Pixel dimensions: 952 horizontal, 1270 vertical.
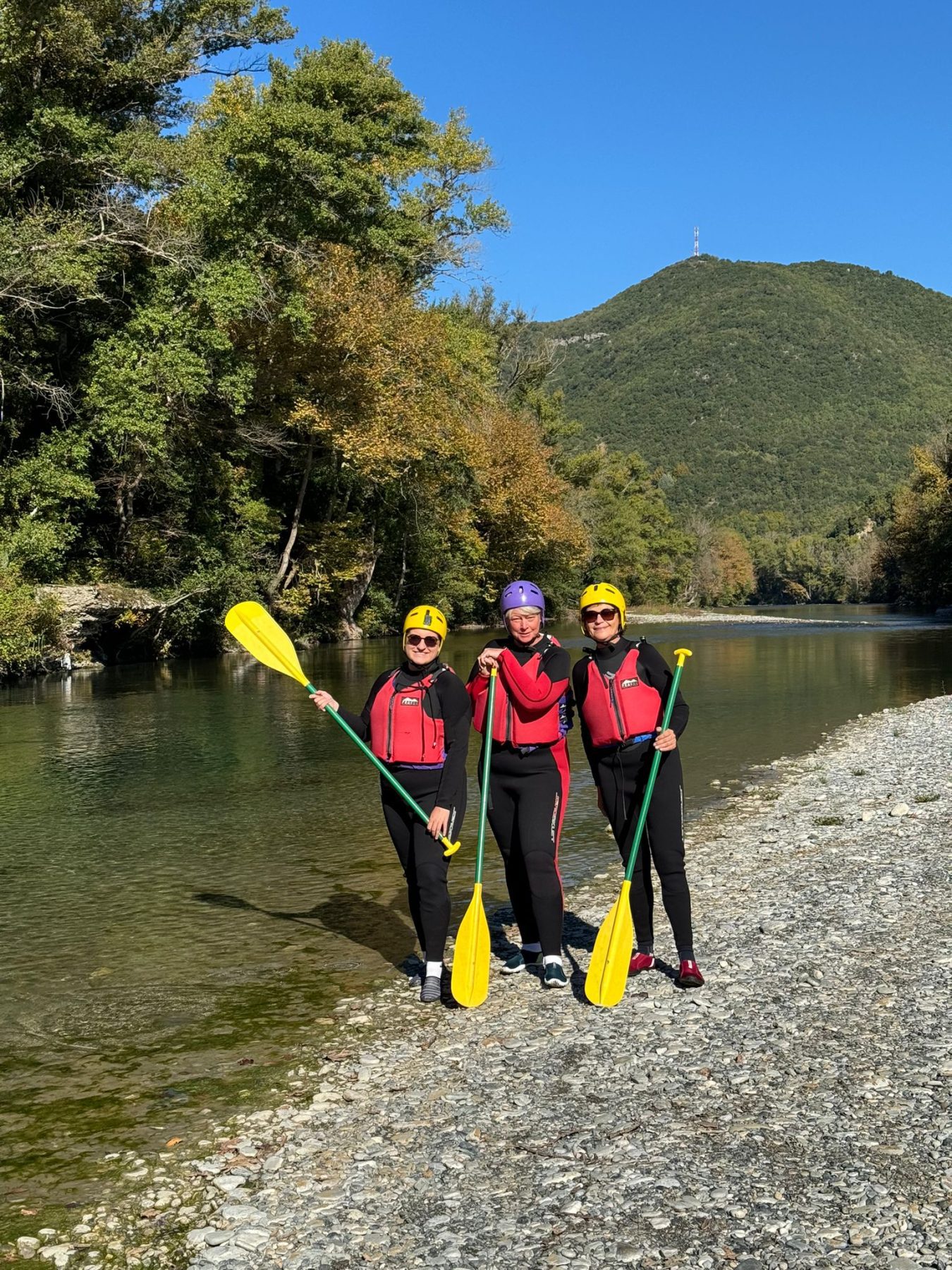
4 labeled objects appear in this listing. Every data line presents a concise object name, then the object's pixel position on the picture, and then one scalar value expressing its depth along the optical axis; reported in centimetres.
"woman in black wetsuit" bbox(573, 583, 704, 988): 638
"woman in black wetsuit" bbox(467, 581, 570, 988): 634
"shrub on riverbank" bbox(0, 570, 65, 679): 2650
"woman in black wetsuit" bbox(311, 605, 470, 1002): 645
